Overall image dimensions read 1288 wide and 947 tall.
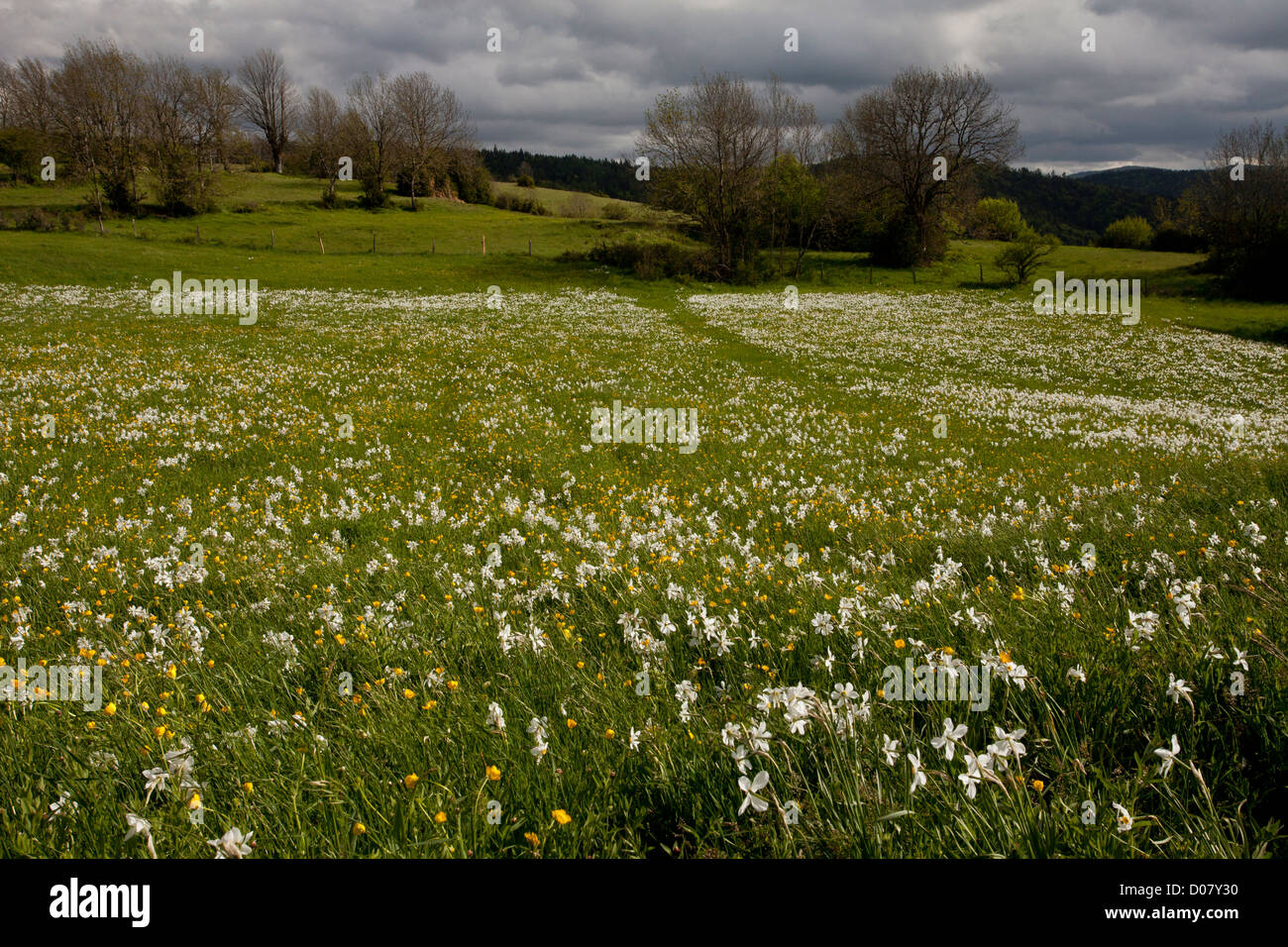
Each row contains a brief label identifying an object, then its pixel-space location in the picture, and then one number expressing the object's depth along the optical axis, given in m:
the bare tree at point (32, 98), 72.00
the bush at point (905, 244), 64.56
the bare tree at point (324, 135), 91.94
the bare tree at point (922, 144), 63.53
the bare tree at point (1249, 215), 49.91
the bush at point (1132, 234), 84.11
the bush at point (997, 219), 74.56
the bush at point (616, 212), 84.56
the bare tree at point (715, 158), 53.62
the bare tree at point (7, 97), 79.50
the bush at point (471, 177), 96.94
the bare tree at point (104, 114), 62.78
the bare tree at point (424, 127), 88.69
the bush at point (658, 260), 54.39
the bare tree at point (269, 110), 109.94
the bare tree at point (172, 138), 66.56
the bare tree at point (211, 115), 70.31
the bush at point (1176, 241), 76.00
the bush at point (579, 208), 95.88
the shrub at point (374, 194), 84.88
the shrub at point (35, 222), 55.88
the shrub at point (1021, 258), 54.81
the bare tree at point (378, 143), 87.25
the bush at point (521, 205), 97.56
